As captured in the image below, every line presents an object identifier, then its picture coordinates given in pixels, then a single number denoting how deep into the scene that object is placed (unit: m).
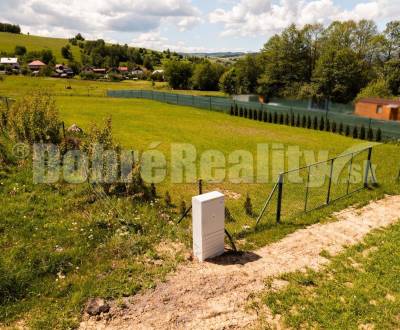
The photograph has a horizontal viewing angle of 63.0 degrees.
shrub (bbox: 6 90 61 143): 11.87
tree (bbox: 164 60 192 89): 82.00
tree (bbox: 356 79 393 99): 40.97
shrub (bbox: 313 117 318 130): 26.90
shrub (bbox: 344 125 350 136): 24.52
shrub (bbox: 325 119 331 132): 25.94
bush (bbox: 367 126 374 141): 22.88
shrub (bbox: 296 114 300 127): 28.19
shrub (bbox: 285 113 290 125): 28.95
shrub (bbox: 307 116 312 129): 27.39
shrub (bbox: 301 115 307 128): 27.71
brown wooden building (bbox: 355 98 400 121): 29.83
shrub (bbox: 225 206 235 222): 8.81
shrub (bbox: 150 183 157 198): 9.79
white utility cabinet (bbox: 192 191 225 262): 6.18
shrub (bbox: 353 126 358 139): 23.77
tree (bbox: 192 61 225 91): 80.25
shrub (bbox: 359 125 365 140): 23.34
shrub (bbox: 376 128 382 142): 22.34
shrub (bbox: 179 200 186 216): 8.66
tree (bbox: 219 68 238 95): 66.41
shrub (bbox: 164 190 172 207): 9.33
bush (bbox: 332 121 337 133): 25.52
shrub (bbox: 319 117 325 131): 26.39
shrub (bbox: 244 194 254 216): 9.29
